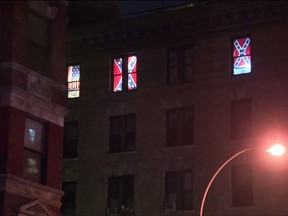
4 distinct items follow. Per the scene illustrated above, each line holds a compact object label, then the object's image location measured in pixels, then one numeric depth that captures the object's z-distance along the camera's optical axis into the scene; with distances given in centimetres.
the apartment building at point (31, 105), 2650
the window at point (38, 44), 2856
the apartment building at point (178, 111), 4006
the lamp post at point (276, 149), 2889
